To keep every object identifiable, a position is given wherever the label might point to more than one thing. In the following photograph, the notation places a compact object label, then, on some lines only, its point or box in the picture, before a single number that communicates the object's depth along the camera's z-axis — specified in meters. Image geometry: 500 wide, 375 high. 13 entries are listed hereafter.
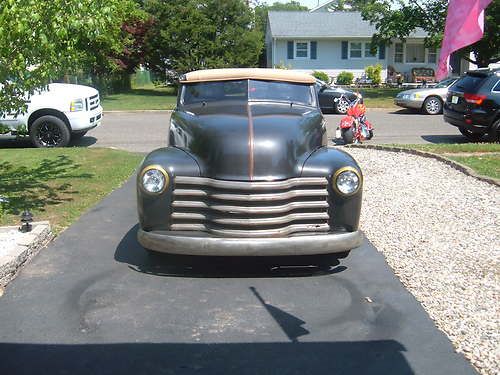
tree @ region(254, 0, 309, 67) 73.70
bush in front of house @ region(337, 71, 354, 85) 37.63
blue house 39.19
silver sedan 20.00
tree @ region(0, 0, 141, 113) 5.48
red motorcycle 12.67
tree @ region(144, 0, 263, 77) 29.58
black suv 12.45
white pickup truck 12.09
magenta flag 4.11
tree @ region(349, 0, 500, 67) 26.41
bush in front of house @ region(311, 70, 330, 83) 36.20
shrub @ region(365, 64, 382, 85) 36.72
